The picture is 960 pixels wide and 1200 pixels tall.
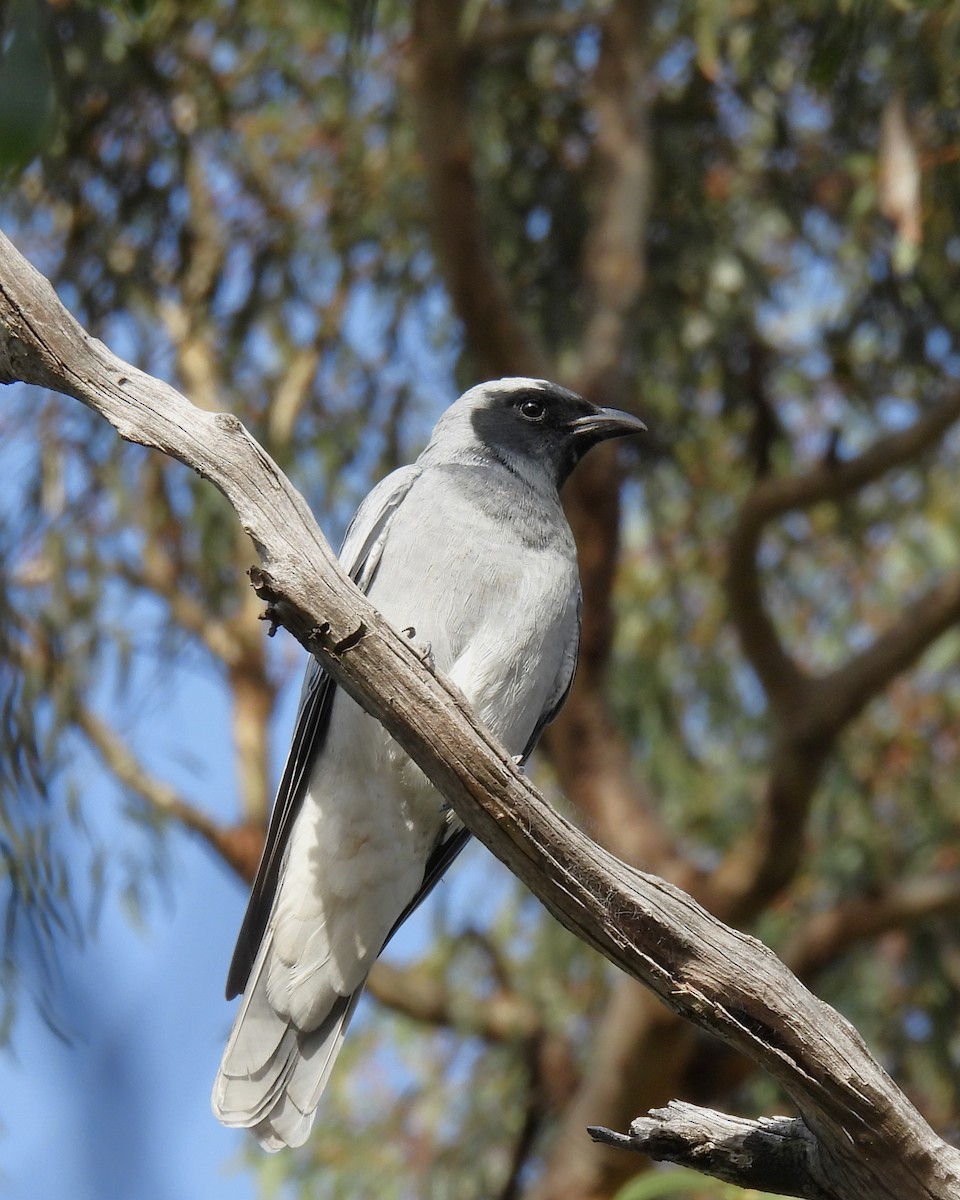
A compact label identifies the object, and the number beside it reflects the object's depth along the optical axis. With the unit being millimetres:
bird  7172
